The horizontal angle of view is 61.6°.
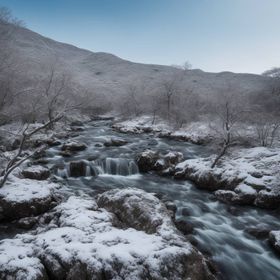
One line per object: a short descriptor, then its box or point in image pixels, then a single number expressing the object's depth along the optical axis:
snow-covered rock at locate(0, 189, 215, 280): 5.43
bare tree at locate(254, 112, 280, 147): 20.50
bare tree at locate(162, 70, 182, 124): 38.53
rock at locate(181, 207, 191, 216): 11.34
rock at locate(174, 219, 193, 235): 9.58
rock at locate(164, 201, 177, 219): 11.03
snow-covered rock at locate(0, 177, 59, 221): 8.91
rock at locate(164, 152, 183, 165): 17.42
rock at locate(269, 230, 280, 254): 8.64
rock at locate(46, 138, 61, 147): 20.35
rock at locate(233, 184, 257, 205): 12.31
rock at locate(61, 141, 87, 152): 19.14
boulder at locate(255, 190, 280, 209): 12.12
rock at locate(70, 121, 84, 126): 34.25
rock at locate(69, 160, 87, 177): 14.97
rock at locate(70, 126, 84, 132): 29.73
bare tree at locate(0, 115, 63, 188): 9.96
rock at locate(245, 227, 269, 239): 9.73
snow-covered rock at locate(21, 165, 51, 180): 12.75
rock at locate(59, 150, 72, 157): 17.81
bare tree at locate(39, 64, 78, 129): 23.80
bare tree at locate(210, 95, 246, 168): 15.25
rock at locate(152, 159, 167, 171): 16.63
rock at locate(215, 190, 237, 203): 12.55
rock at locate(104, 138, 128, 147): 22.27
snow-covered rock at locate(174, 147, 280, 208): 12.38
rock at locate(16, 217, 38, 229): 8.44
